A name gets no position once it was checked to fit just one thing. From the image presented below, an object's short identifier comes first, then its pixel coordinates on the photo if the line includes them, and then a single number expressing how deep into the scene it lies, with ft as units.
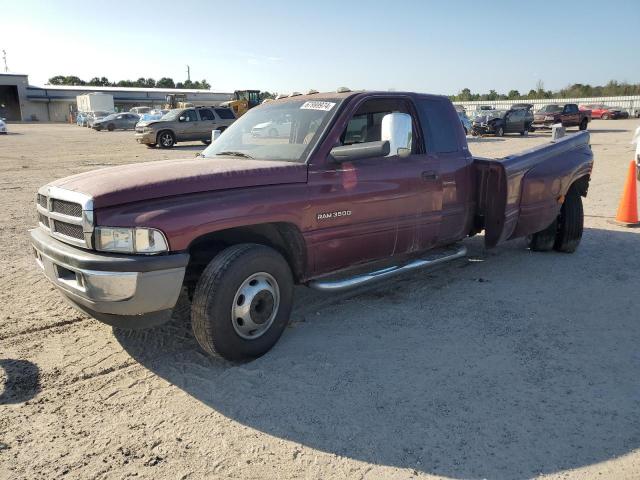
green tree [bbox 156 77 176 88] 404.57
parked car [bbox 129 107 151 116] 176.92
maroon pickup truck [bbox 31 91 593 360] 10.51
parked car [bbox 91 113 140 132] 140.56
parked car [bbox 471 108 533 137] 94.48
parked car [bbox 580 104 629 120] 173.99
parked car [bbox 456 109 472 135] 84.90
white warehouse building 240.73
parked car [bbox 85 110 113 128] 159.96
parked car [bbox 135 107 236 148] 75.25
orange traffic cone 26.02
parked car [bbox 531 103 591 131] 105.60
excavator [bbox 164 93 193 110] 163.30
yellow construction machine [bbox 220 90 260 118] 112.57
